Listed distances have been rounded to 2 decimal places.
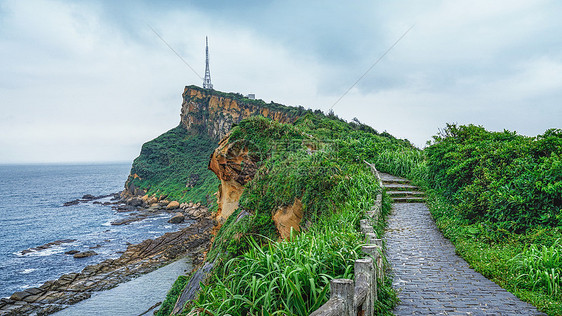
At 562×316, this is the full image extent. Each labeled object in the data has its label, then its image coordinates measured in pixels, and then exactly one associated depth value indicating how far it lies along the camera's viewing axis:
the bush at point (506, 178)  6.65
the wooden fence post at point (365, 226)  6.19
